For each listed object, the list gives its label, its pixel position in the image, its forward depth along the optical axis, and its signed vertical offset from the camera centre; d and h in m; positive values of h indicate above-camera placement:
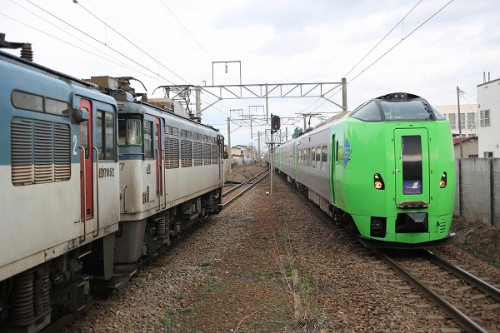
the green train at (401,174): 8.54 -0.26
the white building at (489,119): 28.70 +2.69
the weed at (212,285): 7.12 -1.99
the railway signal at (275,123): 22.97 +2.08
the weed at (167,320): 5.64 -2.02
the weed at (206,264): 8.71 -1.96
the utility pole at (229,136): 44.94 +2.88
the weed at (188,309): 6.12 -2.00
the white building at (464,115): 61.94 +6.29
